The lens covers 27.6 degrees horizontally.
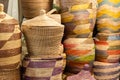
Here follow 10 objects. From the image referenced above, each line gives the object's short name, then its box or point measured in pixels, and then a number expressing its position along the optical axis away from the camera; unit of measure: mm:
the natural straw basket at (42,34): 1616
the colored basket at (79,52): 2041
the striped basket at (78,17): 2040
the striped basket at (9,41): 1534
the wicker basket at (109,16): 2227
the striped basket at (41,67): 1659
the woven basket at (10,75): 1612
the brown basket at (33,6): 2123
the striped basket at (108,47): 2221
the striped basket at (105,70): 2232
